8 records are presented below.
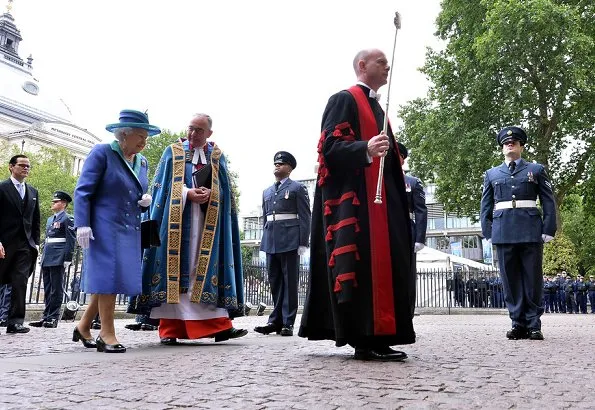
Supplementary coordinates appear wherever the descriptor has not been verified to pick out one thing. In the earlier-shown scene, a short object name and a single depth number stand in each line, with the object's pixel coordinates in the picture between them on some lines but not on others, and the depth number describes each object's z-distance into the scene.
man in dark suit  7.79
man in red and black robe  4.19
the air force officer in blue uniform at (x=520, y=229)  6.86
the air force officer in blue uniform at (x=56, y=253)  9.41
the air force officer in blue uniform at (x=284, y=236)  7.62
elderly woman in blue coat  4.89
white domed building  81.38
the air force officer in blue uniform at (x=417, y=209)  8.09
